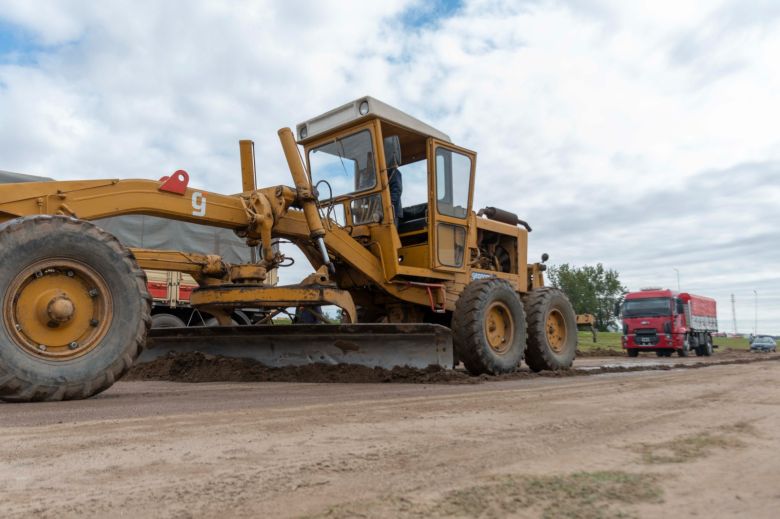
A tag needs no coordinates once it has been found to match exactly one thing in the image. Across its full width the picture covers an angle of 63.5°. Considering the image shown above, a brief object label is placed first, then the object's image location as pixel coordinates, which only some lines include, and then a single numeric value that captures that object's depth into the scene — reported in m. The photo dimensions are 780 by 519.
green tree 72.56
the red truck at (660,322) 21.95
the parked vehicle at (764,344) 29.45
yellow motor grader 4.51
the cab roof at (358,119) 7.43
